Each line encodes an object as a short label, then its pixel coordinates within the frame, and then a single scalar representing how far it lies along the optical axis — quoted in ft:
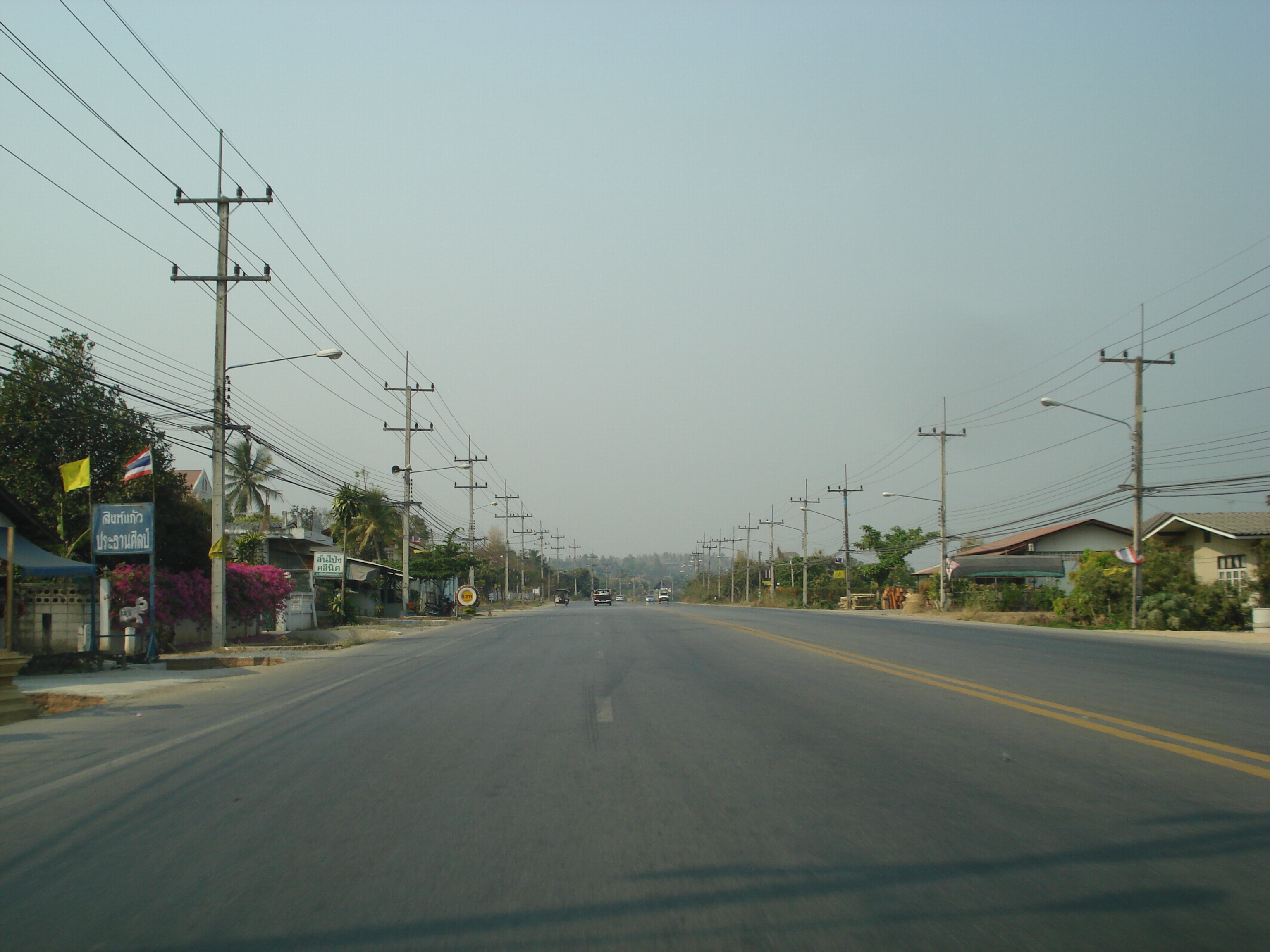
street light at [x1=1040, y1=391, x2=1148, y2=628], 116.06
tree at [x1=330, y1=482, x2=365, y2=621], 152.15
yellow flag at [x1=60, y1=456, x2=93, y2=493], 62.95
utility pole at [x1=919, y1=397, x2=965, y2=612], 176.14
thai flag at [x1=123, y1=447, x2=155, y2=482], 68.64
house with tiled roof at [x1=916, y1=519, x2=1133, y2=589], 207.92
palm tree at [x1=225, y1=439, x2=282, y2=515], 190.60
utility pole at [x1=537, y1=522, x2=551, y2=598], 452.51
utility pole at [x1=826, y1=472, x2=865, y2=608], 238.27
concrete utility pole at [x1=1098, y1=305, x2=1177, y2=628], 116.47
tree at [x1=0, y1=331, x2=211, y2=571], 92.43
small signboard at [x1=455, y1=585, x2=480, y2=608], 159.33
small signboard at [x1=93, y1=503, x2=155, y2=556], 65.62
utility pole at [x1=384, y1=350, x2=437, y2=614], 155.12
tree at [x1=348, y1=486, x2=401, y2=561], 205.16
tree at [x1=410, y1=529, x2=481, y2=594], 179.83
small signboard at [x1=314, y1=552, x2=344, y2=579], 121.60
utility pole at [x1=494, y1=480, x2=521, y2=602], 291.17
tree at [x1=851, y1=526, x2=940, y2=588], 271.08
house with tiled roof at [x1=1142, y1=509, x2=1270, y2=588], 142.82
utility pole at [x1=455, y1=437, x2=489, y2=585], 234.79
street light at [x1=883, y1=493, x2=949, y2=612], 174.81
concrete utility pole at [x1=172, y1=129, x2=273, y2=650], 81.87
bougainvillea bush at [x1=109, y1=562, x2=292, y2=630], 74.38
